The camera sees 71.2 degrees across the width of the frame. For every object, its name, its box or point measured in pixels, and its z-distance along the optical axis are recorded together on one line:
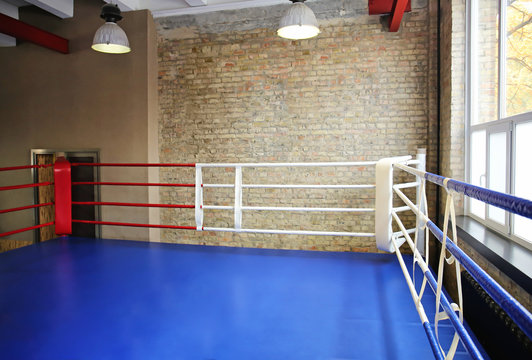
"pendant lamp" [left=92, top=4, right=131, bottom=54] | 4.29
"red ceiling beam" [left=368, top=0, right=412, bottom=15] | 4.58
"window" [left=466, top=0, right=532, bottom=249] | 2.81
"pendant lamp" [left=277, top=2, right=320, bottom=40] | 3.56
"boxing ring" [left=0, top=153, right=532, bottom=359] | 1.96
